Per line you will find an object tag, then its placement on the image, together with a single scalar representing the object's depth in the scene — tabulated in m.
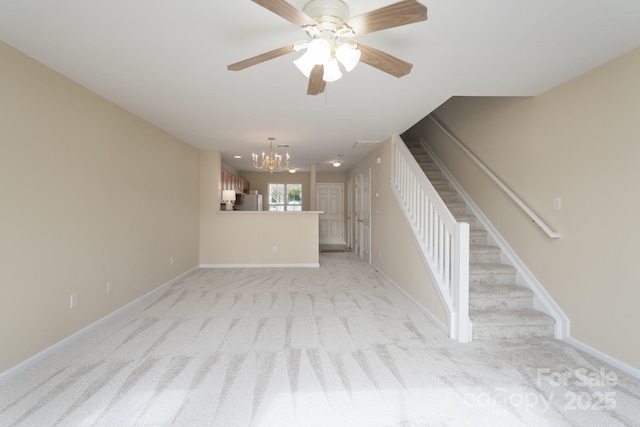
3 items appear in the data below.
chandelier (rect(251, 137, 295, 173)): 4.82
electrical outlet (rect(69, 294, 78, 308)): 2.57
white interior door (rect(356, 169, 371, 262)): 6.19
